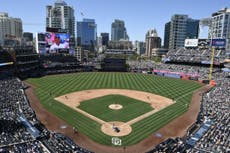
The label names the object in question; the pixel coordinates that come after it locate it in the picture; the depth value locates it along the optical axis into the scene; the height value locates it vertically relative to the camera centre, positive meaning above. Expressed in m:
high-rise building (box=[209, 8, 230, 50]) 136.00 +24.94
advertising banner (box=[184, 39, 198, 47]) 96.40 +7.37
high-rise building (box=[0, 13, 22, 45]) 184.90 +28.74
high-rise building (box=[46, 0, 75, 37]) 193.38 +37.95
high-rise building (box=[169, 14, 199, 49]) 170.62 +24.45
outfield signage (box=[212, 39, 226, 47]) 78.38 +6.49
